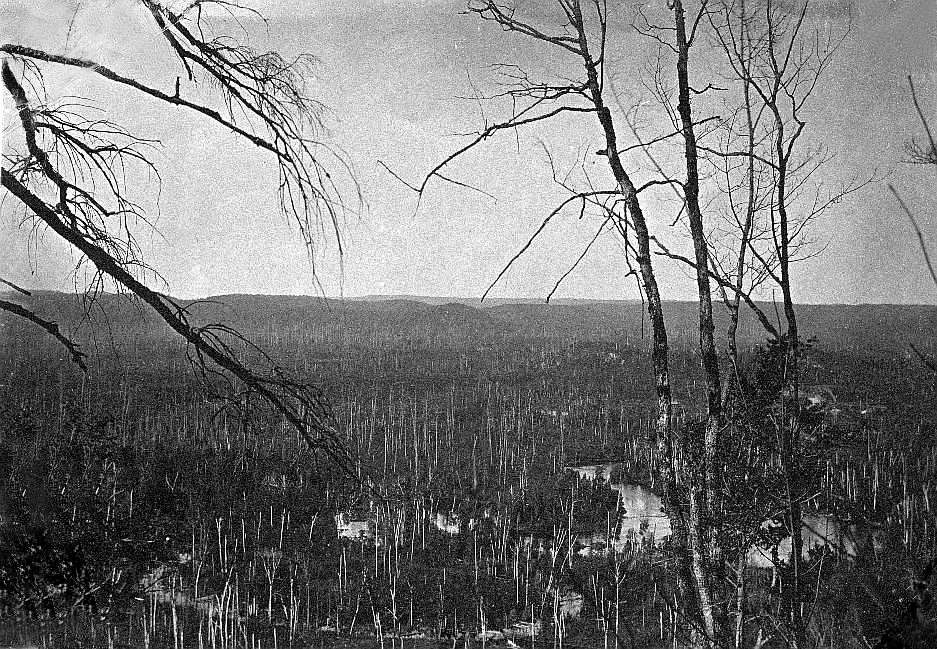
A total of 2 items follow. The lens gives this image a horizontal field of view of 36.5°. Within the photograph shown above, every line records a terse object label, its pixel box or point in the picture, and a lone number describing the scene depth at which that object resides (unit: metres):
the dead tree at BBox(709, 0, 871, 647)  16.42
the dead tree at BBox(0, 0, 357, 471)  14.67
